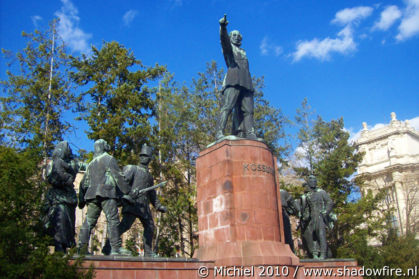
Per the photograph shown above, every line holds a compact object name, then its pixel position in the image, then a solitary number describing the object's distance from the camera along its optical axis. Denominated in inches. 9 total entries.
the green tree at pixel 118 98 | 895.1
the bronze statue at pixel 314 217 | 485.7
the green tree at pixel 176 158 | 959.0
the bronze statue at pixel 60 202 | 335.0
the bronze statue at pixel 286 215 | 478.9
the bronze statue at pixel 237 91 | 448.1
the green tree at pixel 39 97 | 852.6
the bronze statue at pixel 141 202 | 385.1
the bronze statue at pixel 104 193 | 339.0
